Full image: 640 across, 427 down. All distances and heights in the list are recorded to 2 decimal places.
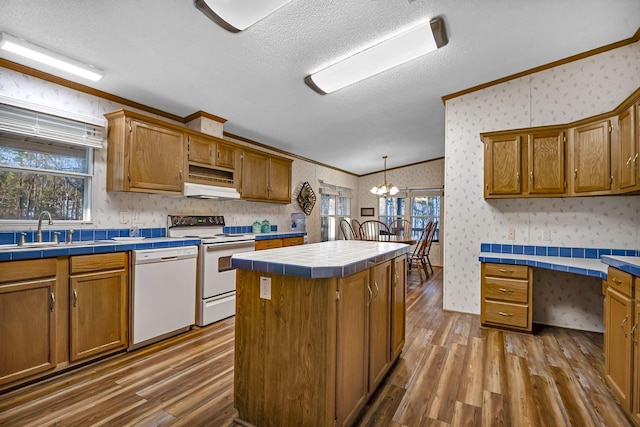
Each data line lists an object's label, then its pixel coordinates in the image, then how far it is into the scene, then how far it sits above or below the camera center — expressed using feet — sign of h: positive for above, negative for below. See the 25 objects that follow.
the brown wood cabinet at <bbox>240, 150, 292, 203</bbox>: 13.69 +1.89
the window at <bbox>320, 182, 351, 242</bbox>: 22.16 +0.59
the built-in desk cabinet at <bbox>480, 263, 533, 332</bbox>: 9.87 -2.68
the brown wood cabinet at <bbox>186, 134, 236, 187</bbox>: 11.18 +2.17
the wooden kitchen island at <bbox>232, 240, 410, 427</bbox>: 4.69 -2.10
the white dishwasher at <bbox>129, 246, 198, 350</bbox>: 8.46 -2.44
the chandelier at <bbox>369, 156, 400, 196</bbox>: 19.33 +1.77
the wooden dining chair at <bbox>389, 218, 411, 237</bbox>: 23.08 -0.93
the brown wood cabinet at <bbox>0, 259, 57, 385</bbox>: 6.31 -2.36
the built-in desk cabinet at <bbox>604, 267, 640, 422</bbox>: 5.40 -2.37
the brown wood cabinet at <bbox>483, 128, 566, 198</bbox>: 10.00 +1.94
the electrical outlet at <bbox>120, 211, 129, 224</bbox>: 9.97 -0.12
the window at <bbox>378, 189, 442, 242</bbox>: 23.72 +0.74
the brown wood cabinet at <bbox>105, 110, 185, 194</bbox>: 9.16 +1.94
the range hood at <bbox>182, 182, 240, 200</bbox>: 10.71 +0.89
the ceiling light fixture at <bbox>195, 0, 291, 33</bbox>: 6.42 +4.62
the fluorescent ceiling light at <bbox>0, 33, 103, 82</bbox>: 6.86 +3.91
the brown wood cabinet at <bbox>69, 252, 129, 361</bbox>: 7.34 -2.38
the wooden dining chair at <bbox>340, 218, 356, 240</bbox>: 23.97 -1.23
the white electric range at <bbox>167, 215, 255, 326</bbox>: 10.30 -1.79
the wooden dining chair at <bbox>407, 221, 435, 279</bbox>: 18.21 -1.99
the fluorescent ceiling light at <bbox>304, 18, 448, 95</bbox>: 8.21 +4.89
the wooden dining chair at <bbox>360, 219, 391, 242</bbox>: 24.78 -1.09
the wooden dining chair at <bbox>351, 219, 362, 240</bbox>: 20.83 -1.03
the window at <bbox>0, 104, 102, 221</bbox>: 7.82 +1.39
